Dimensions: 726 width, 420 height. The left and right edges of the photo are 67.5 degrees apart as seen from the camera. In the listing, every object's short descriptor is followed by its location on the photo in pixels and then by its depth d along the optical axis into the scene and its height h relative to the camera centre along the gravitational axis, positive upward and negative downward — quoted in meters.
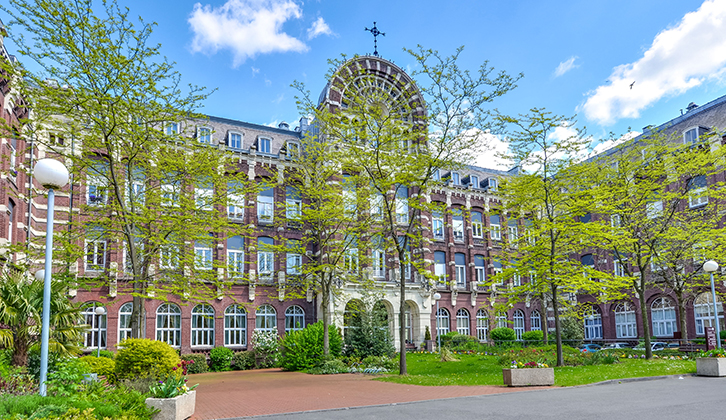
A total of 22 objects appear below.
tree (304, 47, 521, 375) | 21.05 +6.11
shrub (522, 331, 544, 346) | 39.28 -3.59
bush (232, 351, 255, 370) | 29.73 -3.50
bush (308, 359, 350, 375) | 24.17 -3.32
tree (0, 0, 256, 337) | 16.12 +5.48
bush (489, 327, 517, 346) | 39.52 -3.30
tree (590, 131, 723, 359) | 25.17 +4.33
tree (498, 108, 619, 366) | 21.97 +2.99
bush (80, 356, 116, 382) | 16.18 -2.00
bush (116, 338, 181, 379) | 15.12 -1.71
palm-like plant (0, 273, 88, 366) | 13.93 -0.44
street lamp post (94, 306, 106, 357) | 23.95 -0.44
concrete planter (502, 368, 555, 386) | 16.00 -2.59
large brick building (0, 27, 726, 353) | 27.23 +0.99
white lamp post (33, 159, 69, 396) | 9.26 +2.05
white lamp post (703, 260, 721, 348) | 19.14 +0.61
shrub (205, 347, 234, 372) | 29.33 -3.38
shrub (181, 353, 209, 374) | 28.34 -3.46
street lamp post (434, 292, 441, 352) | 36.96 -1.55
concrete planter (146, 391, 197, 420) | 10.45 -2.08
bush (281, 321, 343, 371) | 25.95 -2.59
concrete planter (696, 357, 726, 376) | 17.53 -2.67
